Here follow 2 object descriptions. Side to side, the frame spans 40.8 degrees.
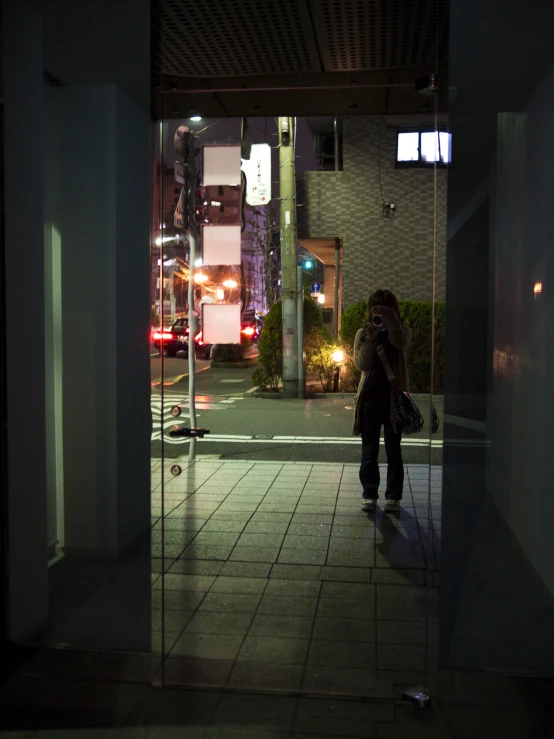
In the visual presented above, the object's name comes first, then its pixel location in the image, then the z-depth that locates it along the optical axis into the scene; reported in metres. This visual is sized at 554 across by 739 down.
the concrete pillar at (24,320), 3.49
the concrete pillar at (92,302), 4.76
